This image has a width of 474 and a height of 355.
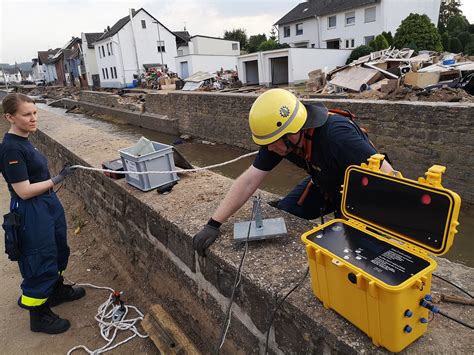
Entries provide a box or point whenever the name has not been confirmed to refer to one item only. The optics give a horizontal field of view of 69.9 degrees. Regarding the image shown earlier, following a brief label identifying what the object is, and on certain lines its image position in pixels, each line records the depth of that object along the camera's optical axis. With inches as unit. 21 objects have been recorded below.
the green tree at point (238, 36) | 2416.3
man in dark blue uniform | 84.7
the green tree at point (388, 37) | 1062.6
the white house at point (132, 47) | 1461.6
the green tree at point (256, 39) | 2193.0
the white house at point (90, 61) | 1768.0
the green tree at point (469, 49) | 965.2
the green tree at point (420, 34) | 989.8
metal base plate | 91.0
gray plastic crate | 134.6
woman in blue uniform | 110.0
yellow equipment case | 49.7
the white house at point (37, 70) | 3055.1
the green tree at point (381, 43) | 943.7
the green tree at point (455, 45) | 1071.0
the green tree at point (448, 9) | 1915.6
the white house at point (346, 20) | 1213.7
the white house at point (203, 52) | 1422.2
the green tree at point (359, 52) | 938.7
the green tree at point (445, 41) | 1095.5
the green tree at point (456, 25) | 1299.8
